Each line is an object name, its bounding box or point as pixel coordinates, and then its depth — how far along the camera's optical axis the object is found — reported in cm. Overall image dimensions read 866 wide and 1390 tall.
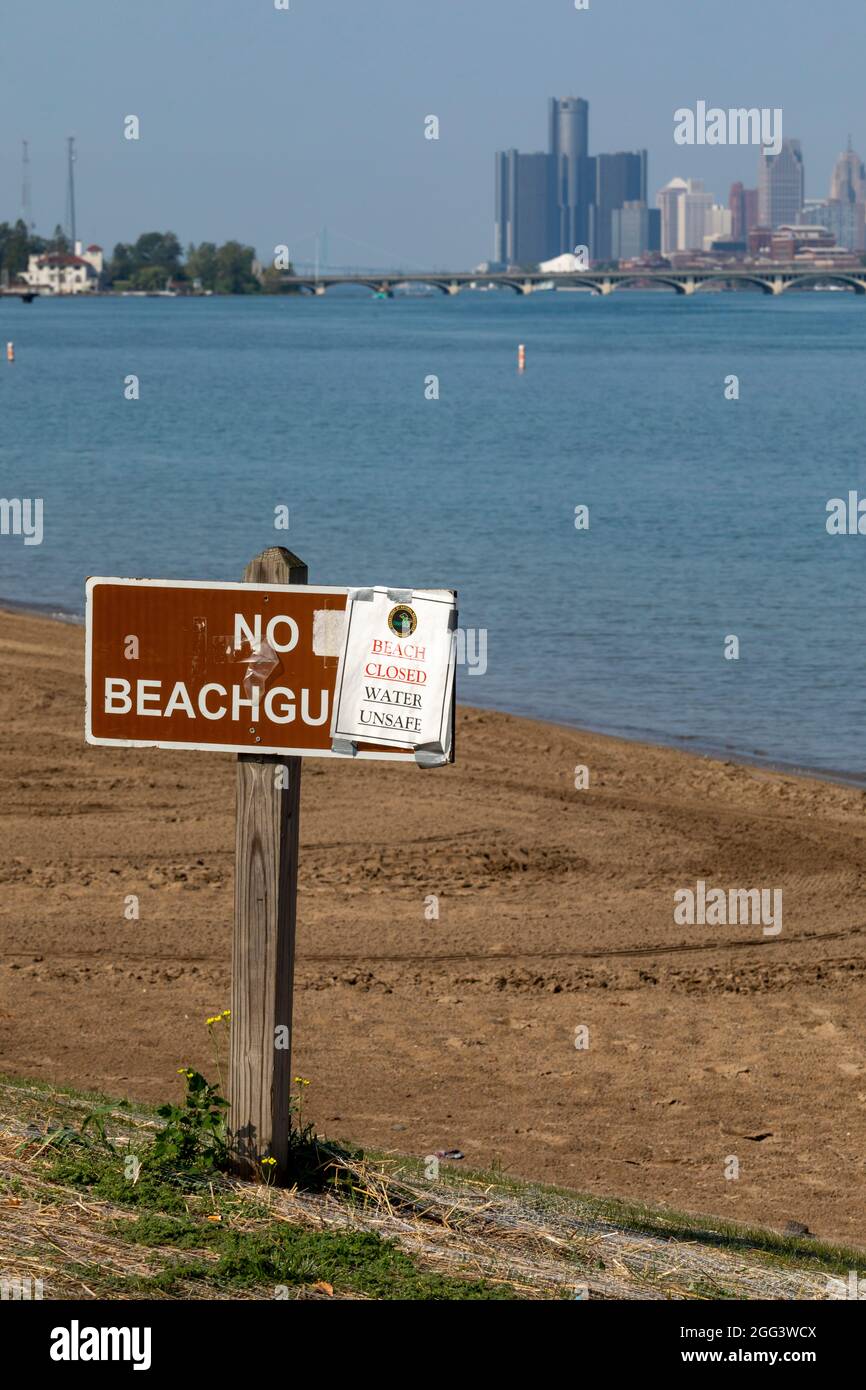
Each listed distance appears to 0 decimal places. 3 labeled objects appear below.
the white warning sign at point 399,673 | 502
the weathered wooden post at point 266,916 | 523
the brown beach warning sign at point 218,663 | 515
